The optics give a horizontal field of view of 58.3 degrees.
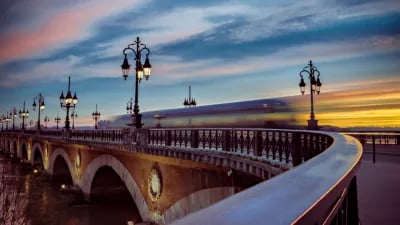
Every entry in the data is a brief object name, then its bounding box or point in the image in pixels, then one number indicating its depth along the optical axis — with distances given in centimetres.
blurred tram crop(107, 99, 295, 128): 2698
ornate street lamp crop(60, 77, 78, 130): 2816
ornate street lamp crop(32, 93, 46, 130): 4313
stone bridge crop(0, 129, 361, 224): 193
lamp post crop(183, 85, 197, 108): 3706
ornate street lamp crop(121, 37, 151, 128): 1652
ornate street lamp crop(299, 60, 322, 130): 2092
